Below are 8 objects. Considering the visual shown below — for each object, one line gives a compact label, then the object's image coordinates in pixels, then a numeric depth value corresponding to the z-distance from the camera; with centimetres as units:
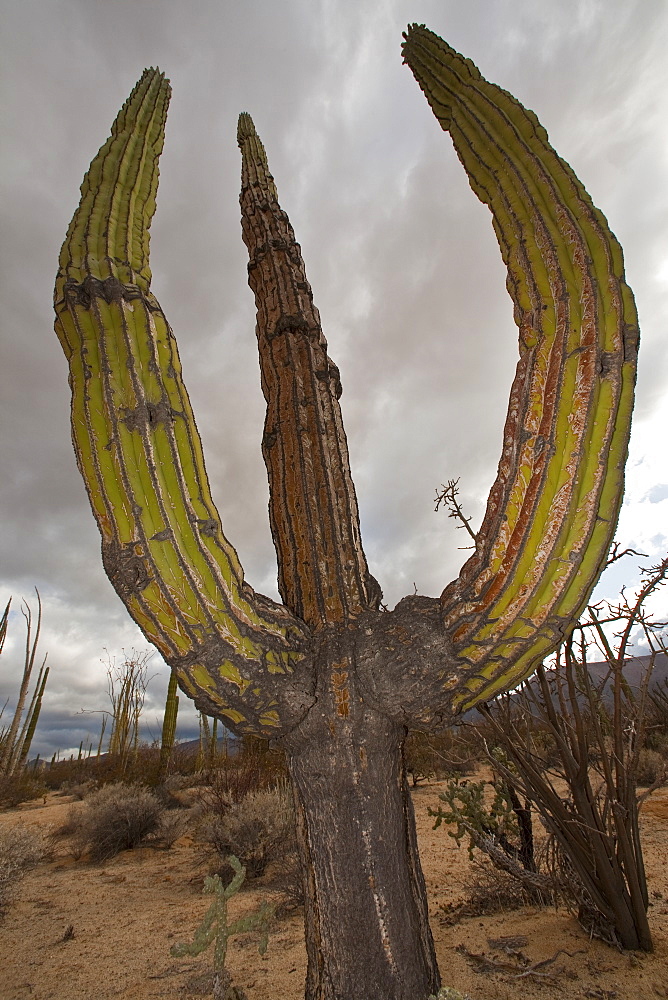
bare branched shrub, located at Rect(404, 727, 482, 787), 991
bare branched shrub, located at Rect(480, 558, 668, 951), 261
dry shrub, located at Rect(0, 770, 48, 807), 1210
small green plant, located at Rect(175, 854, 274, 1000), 225
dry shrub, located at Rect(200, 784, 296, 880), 558
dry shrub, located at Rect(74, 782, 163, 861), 691
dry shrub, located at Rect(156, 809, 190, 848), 725
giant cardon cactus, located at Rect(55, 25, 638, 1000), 147
